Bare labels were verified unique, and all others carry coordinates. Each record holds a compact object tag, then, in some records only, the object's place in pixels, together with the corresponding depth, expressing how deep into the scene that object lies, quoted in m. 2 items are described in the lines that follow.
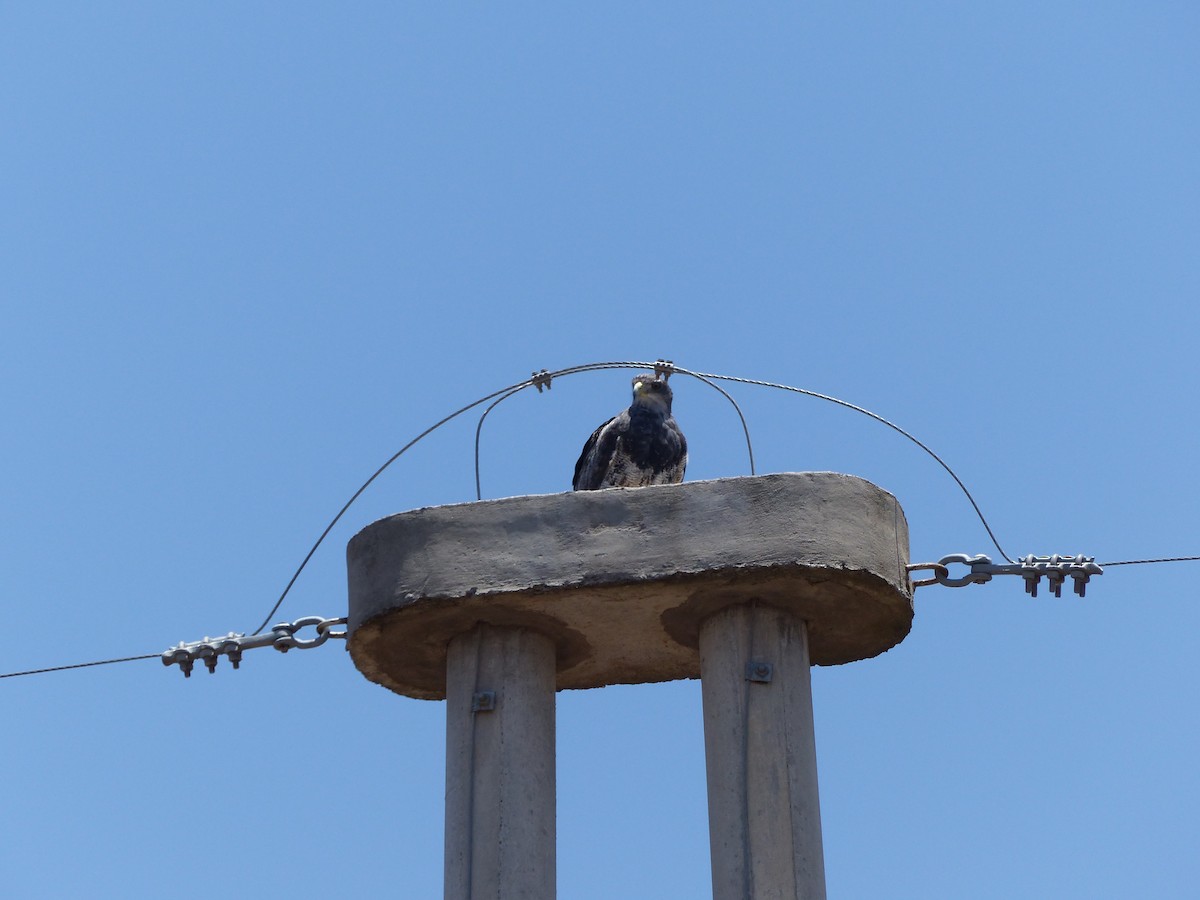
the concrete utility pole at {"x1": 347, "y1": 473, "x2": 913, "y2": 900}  15.48
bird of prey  18.20
